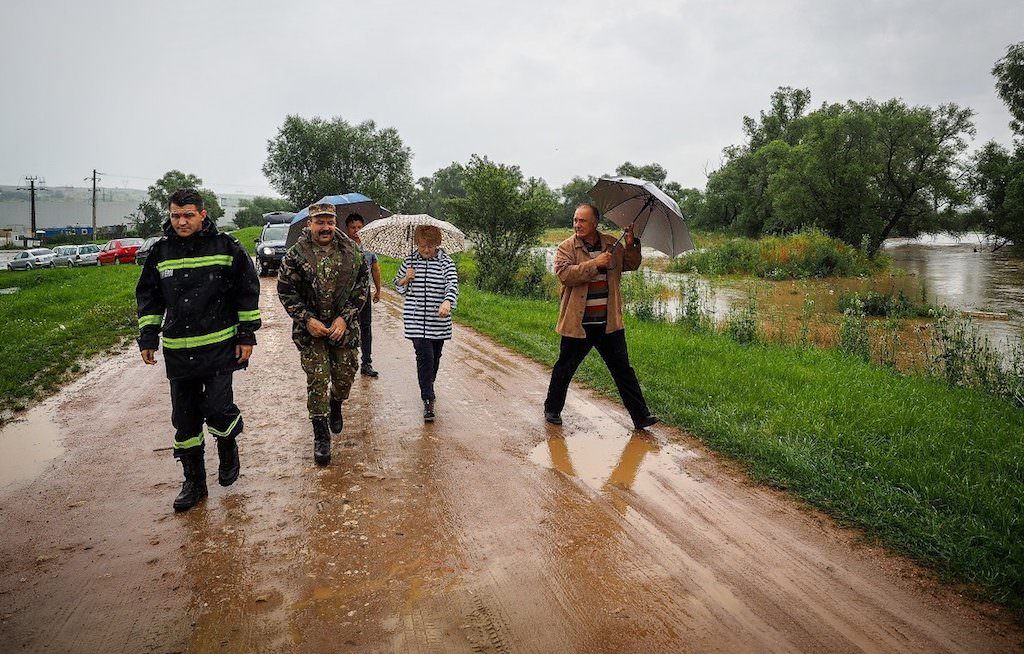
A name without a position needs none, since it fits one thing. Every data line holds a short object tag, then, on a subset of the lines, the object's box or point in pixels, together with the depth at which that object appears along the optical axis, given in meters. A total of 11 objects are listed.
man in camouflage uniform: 4.70
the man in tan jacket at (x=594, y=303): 5.32
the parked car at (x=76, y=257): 34.84
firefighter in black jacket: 3.94
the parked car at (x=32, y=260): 33.94
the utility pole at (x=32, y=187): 53.75
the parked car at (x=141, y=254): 31.33
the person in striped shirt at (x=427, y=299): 5.78
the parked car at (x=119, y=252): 34.28
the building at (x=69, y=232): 61.54
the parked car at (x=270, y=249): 19.84
